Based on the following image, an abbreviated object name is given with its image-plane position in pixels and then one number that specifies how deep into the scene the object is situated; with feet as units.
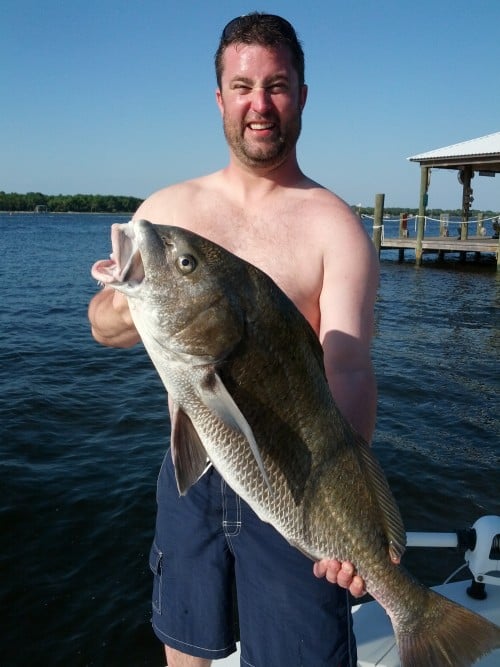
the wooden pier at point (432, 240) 90.36
